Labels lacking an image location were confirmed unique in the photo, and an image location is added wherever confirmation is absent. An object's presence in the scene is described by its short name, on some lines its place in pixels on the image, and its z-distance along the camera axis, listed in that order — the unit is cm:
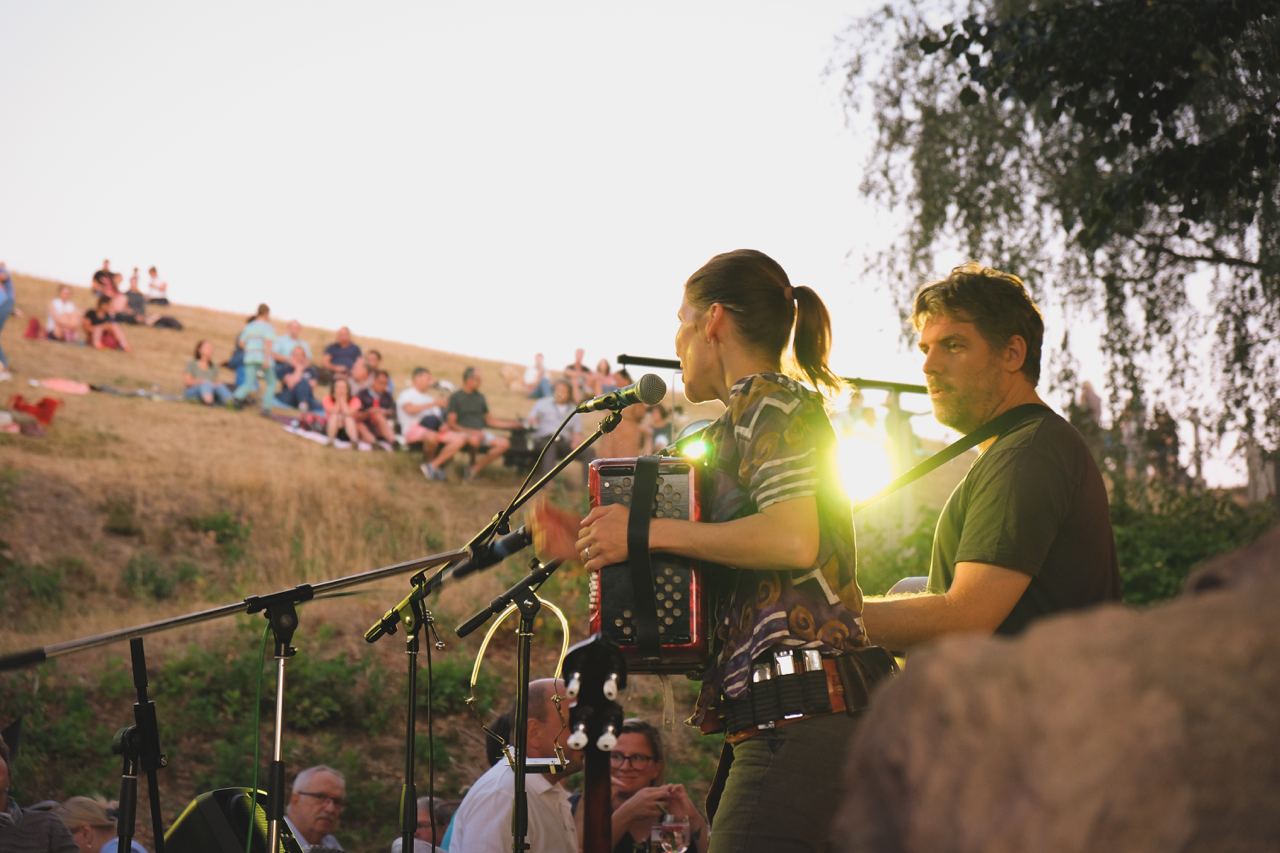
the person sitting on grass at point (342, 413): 2877
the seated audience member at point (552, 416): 2670
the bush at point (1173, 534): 1612
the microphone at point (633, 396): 407
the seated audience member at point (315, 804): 928
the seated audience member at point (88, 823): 885
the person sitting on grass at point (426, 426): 2745
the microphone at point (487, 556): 474
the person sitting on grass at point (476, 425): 2694
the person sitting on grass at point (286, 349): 2981
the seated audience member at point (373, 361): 2860
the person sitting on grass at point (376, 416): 2869
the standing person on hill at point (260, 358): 2914
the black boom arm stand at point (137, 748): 535
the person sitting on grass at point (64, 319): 3322
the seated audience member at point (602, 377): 2989
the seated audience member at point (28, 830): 789
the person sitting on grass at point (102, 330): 3509
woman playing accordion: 324
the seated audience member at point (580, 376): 2977
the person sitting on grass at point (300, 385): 2992
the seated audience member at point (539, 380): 2759
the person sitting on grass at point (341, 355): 2880
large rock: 122
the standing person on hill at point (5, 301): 2911
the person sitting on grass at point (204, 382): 3145
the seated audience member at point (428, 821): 867
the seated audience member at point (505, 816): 698
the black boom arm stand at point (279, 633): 504
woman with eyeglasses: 716
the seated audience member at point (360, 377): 2847
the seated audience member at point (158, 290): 4215
